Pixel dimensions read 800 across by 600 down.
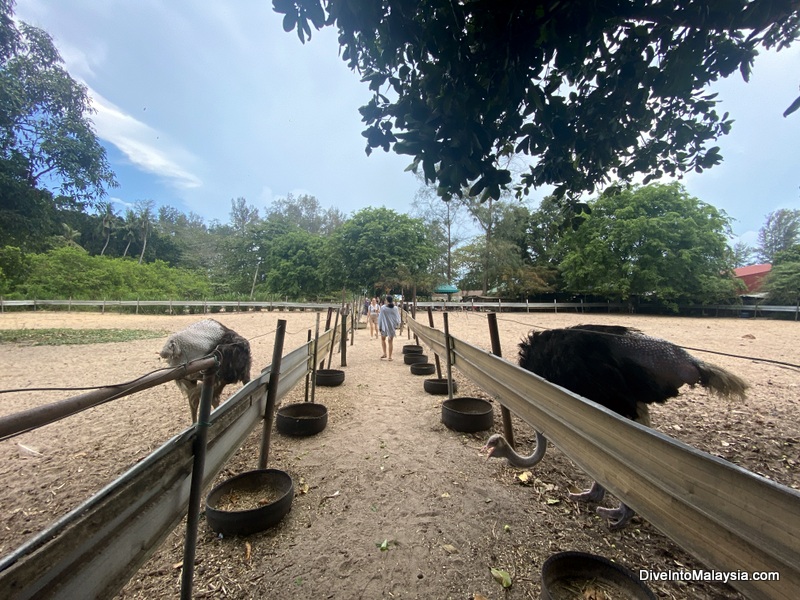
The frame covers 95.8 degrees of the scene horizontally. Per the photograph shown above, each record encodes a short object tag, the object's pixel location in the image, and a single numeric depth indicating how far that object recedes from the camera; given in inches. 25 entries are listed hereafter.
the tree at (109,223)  1828.2
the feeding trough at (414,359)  344.8
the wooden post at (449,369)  200.5
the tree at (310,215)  2247.8
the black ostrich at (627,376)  110.5
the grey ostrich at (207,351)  161.3
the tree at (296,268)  1382.9
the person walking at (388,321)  381.1
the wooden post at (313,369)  207.2
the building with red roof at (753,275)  1268.0
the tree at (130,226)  1887.3
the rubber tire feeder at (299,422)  168.4
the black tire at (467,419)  169.3
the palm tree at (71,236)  1502.2
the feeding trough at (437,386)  242.2
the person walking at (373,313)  582.6
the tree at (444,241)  1450.5
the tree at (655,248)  999.0
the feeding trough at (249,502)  97.6
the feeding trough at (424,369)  298.8
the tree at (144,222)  1907.2
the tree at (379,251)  1119.6
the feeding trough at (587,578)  74.7
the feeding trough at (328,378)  264.5
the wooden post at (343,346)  352.0
